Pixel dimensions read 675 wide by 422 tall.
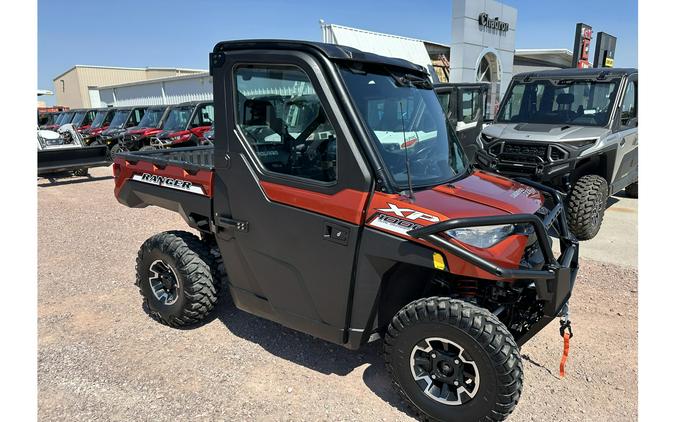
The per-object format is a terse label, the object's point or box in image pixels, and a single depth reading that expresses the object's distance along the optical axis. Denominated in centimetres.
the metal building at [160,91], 2260
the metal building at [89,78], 4591
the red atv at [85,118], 1921
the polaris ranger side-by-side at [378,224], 248
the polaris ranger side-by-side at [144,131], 1370
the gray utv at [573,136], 602
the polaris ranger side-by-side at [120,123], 1489
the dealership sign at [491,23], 1847
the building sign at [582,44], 1917
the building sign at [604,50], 2042
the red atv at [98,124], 1597
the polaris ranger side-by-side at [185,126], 1238
